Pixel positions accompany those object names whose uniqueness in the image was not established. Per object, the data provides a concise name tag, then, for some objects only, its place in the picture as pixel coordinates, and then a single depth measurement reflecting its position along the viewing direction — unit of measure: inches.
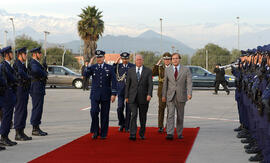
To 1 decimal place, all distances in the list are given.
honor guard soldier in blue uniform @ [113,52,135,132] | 458.3
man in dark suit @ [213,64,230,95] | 1032.8
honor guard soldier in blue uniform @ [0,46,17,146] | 360.8
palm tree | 1964.8
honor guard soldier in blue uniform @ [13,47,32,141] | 397.6
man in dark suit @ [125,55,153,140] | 414.3
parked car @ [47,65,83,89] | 1279.5
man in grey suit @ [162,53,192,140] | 418.9
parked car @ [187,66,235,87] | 1237.1
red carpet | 313.3
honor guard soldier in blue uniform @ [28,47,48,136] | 421.4
